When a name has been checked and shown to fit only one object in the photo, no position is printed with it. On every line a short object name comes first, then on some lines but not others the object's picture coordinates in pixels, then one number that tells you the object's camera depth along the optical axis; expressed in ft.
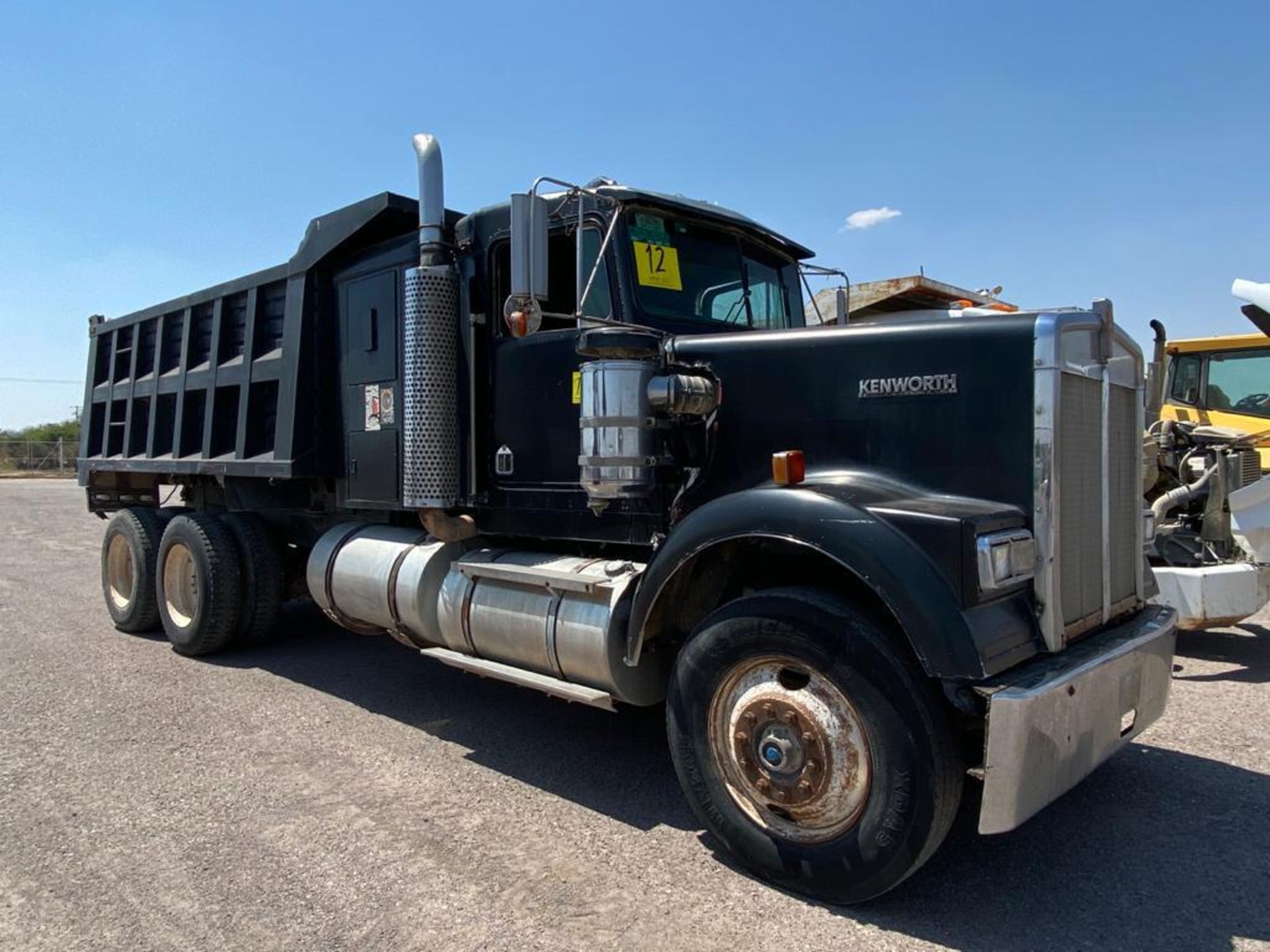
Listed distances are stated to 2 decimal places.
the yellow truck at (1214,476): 20.57
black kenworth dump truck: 9.44
